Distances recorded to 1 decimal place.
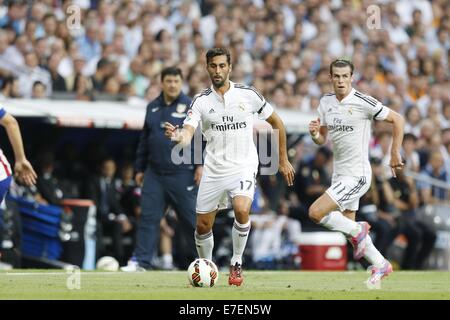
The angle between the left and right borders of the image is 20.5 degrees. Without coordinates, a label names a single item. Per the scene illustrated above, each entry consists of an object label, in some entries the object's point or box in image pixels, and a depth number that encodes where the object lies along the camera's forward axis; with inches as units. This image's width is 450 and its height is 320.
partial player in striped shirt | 470.3
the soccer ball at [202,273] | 518.3
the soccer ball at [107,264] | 725.6
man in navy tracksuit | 670.5
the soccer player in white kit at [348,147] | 554.9
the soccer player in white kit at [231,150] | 532.1
